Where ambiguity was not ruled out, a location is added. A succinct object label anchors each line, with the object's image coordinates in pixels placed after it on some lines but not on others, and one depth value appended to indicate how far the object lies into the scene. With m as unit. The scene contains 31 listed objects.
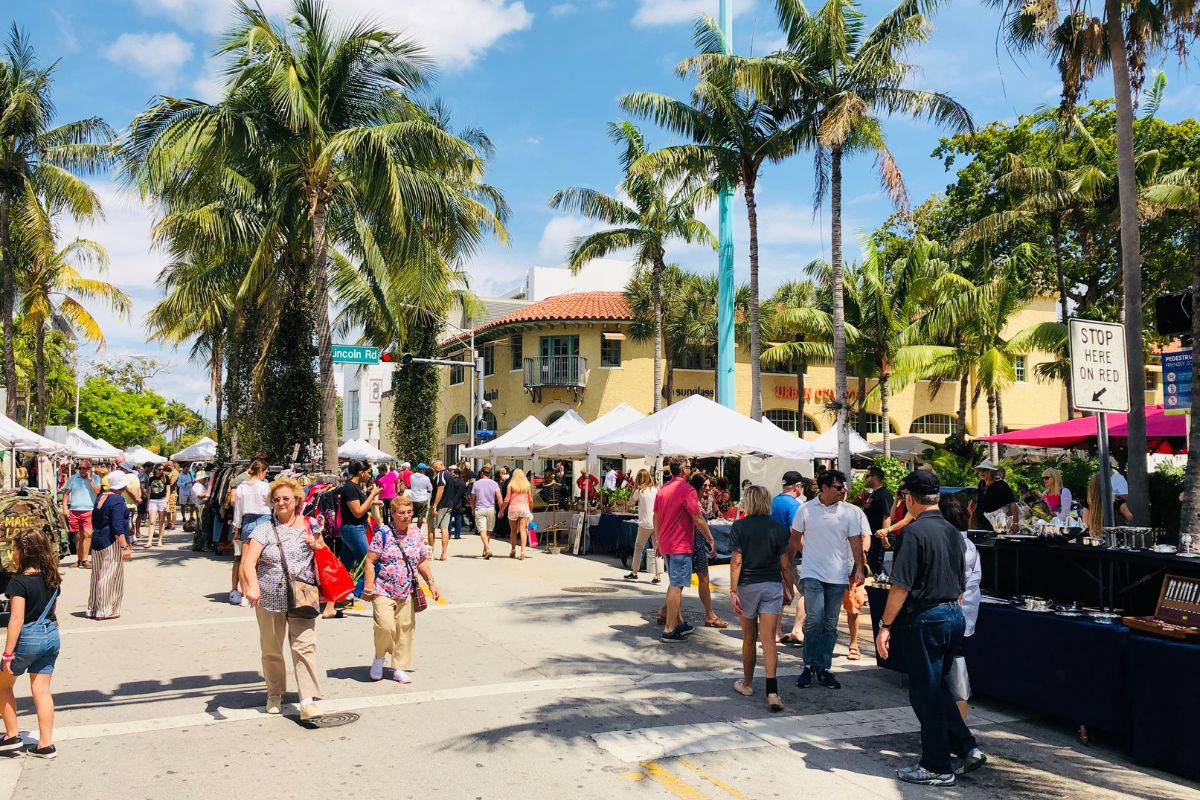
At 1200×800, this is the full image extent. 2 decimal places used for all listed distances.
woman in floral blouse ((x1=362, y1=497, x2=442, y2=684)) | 7.34
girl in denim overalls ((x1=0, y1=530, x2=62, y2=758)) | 5.44
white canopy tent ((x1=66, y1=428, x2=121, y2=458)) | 26.63
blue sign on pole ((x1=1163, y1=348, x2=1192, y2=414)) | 12.52
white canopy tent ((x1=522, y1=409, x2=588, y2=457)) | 20.95
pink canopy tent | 14.30
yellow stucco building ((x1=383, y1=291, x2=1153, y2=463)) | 39.00
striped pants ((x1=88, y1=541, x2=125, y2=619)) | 10.52
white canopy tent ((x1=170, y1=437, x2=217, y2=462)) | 36.72
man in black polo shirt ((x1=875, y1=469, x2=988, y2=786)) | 5.31
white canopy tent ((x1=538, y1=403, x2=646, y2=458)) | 19.28
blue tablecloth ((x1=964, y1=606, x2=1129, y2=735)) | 5.86
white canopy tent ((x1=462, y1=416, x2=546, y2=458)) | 22.64
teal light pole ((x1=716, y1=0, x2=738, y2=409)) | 23.53
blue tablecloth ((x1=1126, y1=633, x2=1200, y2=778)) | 5.27
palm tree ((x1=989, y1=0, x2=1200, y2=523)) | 9.77
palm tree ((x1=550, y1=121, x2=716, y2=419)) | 29.12
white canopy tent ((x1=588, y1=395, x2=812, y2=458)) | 15.87
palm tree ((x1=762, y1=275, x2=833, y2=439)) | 32.84
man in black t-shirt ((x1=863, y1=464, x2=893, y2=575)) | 11.23
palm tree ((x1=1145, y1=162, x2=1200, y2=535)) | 7.74
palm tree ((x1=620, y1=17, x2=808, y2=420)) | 21.20
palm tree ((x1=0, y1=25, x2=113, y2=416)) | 21.41
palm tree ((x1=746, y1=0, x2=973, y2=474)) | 18.80
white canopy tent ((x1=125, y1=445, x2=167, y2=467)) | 41.20
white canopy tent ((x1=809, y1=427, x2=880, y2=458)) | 20.74
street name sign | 16.48
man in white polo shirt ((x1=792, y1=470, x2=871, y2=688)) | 7.49
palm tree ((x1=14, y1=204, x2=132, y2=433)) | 23.36
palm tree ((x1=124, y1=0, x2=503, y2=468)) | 15.39
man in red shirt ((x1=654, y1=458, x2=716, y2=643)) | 9.40
